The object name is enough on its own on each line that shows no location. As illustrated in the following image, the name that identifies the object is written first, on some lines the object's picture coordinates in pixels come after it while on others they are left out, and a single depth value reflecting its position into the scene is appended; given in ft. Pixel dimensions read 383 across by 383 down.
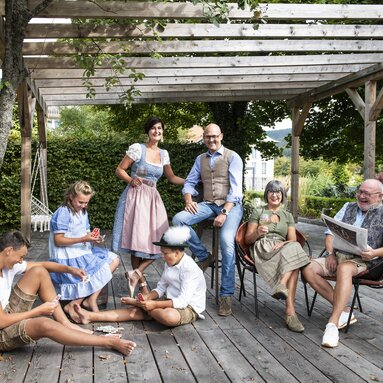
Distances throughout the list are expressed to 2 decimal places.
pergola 18.99
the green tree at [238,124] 39.96
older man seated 12.51
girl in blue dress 13.98
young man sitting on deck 10.52
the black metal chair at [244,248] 14.37
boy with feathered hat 12.89
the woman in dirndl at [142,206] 16.28
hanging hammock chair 32.37
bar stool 15.94
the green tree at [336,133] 42.63
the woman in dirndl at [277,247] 13.33
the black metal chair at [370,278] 12.75
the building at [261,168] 248.73
